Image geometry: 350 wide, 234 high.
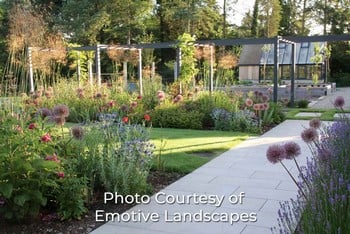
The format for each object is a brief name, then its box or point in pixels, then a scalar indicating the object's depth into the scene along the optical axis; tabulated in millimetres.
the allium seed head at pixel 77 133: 3592
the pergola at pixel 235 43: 11008
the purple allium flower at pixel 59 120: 3654
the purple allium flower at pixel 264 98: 8946
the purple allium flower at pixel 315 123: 3442
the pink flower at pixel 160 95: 8758
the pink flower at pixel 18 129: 3359
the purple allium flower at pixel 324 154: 2601
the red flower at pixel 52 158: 3226
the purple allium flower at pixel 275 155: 2613
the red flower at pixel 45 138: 3312
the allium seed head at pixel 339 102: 3699
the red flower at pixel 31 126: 3467
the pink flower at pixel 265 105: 8289
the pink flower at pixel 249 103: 8381
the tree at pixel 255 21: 32656
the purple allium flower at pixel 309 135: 2848
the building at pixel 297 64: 24953
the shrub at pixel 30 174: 3084
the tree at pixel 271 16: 32312
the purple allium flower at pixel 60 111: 3625
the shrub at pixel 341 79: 29625
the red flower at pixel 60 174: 3225
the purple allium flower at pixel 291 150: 2631
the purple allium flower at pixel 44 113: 3952
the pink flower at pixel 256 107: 8195
